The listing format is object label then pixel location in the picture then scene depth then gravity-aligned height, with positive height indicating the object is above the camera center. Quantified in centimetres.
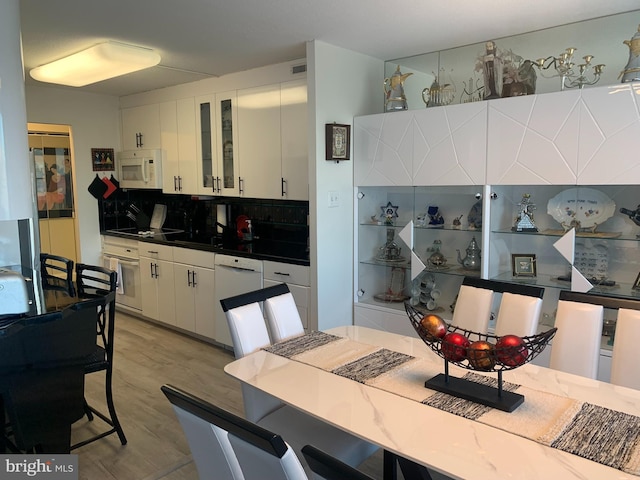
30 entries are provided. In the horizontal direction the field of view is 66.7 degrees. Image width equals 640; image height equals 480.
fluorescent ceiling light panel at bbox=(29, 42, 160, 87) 346 +91
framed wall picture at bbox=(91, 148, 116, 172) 547 +30
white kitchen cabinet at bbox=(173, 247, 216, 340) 438 -97
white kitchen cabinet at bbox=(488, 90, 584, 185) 282 +25
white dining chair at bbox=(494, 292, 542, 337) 227 -63
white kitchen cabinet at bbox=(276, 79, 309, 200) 383 +35
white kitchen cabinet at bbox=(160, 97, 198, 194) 486 +40
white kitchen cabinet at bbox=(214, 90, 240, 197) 440 +37
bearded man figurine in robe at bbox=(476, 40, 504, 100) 314 +72
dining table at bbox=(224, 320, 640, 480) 130 -74
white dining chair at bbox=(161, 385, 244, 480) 121 -65
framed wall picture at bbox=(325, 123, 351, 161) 352 +31
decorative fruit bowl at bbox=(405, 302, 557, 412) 160 -58
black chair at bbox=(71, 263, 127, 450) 268 -97
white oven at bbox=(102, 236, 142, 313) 516 -88
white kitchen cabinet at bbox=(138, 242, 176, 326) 476 -97
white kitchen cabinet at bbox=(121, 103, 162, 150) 523 +64
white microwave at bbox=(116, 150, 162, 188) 522 +19
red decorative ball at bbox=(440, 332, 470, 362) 166 -56
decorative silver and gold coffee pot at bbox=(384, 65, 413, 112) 366 +68
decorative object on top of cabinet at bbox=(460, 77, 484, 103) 342 +64
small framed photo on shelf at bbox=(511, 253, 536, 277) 327 -56
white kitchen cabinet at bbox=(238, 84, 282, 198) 405 +36
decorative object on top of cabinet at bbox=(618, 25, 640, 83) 265 +64
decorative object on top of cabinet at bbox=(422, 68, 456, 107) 355 +64
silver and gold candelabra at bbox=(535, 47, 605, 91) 294 +66
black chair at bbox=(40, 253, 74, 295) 314 -64
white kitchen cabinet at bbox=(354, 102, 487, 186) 320 +25
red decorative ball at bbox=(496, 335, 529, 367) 158 -55
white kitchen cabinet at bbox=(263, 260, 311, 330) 369 -74
